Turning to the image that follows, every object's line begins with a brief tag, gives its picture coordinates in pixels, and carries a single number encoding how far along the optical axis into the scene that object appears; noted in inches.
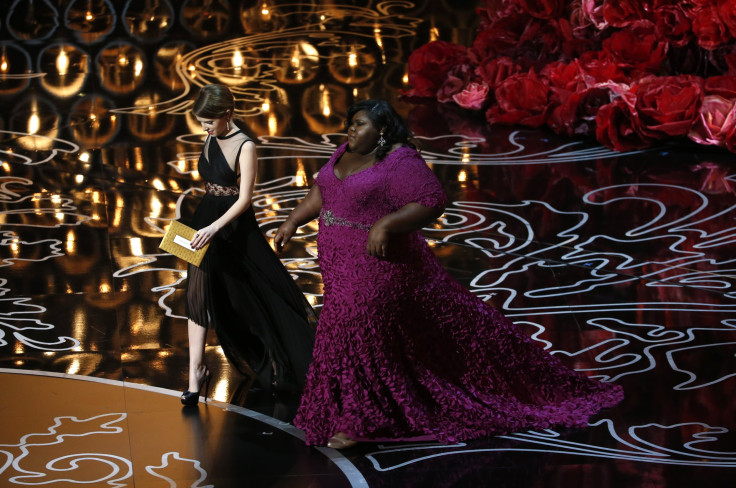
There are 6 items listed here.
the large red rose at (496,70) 711.7
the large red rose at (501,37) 746.2
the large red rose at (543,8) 724.0
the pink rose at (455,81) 754.2
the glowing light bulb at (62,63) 809.5
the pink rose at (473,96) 722.2
